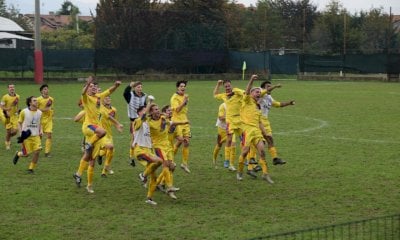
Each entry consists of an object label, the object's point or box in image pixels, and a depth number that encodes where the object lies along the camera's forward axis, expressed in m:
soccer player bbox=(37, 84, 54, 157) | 18.36
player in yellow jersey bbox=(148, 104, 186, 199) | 12.70
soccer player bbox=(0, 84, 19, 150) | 19.50
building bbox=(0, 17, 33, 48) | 64.44
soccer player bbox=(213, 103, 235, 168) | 16.38
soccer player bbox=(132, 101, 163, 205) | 12.48
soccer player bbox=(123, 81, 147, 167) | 16.41
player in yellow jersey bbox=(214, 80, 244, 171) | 15.76
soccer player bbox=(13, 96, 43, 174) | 15.54
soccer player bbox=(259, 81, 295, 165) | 15.22
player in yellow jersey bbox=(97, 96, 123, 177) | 14.87
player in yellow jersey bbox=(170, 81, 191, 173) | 15.77
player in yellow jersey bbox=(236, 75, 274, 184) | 14.45
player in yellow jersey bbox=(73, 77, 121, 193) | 13.69
